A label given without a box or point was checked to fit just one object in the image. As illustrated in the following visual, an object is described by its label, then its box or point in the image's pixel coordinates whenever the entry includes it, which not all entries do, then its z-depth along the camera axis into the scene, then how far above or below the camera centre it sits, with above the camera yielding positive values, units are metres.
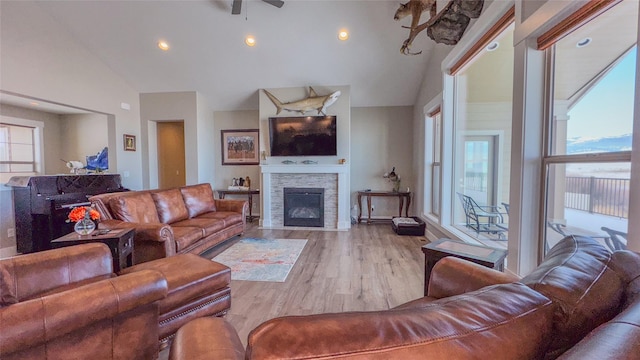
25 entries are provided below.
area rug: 3.16 -1.11
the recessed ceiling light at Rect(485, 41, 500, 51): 3.03 +1.35
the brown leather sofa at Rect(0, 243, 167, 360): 1.17 -0.63
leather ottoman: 1.81 -0.80
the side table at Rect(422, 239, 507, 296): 1.87 -0.56
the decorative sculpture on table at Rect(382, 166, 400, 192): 6.00 -0.14
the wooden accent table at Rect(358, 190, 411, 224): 5.75 -0.51
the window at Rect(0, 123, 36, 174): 4.95 +0.40
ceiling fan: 3.63 +2.13
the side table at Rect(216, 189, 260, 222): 6.18 -0.47
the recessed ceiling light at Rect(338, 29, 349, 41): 4.33 +2.07
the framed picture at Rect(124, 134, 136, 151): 5.63 +0.58
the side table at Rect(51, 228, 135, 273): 2.31 -0.57
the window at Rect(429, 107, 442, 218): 5.02 +0.11
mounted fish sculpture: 5.24 +1.27
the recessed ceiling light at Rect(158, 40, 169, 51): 4.72 +2.09
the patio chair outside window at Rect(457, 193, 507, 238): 3.91 -0.65
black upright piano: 4.05 -0.54
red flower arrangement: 2.34 -0.36
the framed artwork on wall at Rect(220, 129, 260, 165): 6.44 +0.55
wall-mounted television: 5.43 +0.68
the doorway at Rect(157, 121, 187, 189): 6.81 +0.42
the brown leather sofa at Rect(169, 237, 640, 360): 0.49 -0.30
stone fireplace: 5.45 -0.32
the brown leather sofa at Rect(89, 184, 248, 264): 2.96 -0.60
